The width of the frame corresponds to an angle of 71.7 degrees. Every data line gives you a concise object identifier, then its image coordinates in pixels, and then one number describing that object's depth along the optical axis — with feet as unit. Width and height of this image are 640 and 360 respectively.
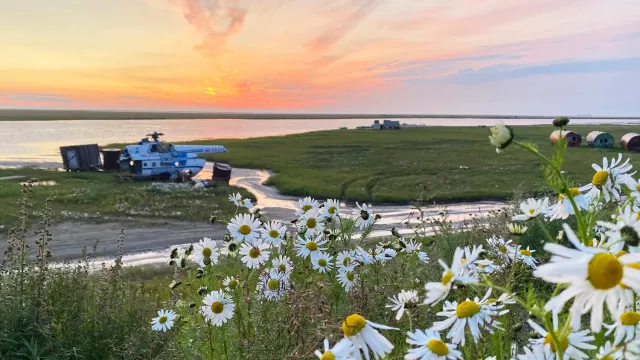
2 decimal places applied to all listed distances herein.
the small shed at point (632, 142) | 117.91
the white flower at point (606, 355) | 2.91
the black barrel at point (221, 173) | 73.41
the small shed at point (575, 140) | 130.82
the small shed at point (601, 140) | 129.49
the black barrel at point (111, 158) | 85.90
